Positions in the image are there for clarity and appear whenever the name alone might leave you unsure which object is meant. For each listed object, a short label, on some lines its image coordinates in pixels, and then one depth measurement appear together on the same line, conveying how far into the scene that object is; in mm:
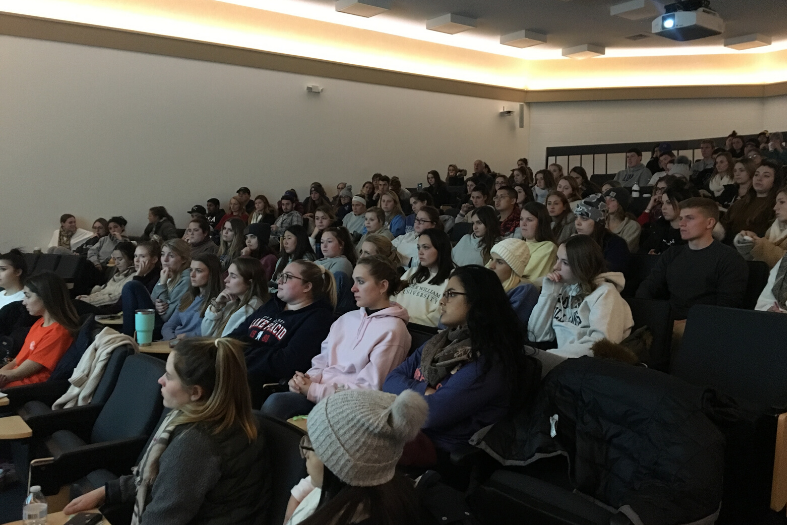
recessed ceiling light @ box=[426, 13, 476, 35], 10125
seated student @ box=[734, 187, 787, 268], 4312
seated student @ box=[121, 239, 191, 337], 4762
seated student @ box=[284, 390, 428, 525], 1509
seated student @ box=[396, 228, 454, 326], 4074
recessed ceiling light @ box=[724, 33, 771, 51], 10977
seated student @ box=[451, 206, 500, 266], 4969
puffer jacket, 1943
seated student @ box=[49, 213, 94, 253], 8664
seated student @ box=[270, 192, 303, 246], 8602
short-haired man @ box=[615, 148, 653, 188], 9773
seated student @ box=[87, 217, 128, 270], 8391
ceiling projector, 7812
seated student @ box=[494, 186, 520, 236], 6316
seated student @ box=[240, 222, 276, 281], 5973
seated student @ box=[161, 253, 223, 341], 4395
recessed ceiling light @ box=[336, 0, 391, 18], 8992
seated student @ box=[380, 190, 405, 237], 7564
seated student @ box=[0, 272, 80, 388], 3545
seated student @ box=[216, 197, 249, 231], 9656
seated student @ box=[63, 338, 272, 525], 1875
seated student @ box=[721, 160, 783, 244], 5047
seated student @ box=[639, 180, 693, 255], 5062
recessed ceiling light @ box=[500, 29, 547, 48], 11078
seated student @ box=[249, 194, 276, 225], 9453
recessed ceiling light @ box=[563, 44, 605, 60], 11906
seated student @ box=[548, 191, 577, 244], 5566
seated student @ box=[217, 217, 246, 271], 6395
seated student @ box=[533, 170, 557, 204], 8211
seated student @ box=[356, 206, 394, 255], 6445
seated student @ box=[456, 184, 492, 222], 7547
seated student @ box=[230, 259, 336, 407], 3428
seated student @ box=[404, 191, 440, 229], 7082
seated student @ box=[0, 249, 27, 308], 4465
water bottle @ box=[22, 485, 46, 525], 1862
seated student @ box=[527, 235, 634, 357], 3193
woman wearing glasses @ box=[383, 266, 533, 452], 2449
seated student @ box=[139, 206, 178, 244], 8414
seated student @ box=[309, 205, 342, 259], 6902
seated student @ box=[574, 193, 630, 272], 4586
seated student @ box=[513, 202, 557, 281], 4516
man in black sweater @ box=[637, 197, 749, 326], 3717
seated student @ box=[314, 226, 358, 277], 5035
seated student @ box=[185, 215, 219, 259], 6633
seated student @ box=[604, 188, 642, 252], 5625
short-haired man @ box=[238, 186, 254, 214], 9914
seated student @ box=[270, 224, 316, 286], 5312
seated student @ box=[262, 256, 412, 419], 3049
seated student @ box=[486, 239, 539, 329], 3781
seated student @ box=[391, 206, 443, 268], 5527
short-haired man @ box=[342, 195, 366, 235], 8336
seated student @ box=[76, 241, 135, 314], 6252
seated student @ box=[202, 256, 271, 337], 4043
